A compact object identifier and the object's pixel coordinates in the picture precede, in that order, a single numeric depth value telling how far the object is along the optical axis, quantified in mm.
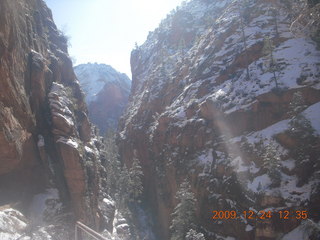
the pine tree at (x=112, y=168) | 56644
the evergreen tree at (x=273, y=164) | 29719
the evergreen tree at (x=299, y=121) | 31344
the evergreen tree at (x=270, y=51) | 42344
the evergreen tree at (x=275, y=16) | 50416
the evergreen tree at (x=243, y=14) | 50875
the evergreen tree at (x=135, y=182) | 51781
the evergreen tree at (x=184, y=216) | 31591
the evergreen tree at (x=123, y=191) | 51562
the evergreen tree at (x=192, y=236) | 26803
